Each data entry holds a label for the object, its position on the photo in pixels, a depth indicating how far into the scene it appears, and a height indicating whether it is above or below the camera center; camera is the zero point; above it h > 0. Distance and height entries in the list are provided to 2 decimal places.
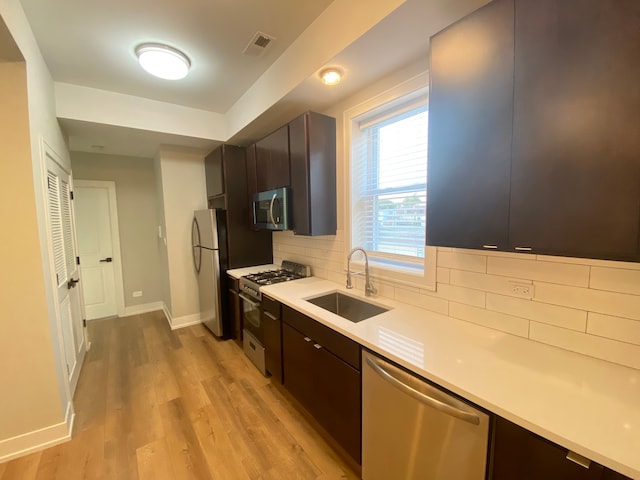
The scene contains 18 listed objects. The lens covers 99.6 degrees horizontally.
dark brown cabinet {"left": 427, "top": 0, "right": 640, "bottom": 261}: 0.82 +0.32
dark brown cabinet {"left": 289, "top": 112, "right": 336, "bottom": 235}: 2.24 +0.41
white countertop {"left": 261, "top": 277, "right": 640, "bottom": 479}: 0.76 -0.61
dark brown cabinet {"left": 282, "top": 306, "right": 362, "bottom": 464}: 1.52 -1.05
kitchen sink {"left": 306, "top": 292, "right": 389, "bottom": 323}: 2.04 -0.68
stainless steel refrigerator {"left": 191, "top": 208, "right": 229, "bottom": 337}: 3.23 -0.44
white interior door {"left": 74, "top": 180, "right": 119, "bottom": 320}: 3.99 -0.31
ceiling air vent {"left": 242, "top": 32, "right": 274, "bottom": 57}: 1.96 +1.35
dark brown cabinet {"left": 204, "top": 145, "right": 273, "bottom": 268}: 3.24 +0.24
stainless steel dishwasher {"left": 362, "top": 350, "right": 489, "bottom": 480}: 0.99 -0.89
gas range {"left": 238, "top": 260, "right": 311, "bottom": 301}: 2.56 -0.57
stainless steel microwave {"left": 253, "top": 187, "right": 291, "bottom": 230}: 2.48 +0.13
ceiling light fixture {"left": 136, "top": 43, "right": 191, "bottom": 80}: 2.02 +1.27
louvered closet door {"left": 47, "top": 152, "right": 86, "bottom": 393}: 2.18 -0.36
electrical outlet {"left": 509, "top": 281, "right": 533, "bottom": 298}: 1.31 -0.36
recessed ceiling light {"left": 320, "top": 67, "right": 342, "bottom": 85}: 1.84 +1.01
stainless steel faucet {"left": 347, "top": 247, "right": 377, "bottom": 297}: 2.07 -0.48
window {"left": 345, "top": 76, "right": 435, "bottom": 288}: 1.86 +0.29
